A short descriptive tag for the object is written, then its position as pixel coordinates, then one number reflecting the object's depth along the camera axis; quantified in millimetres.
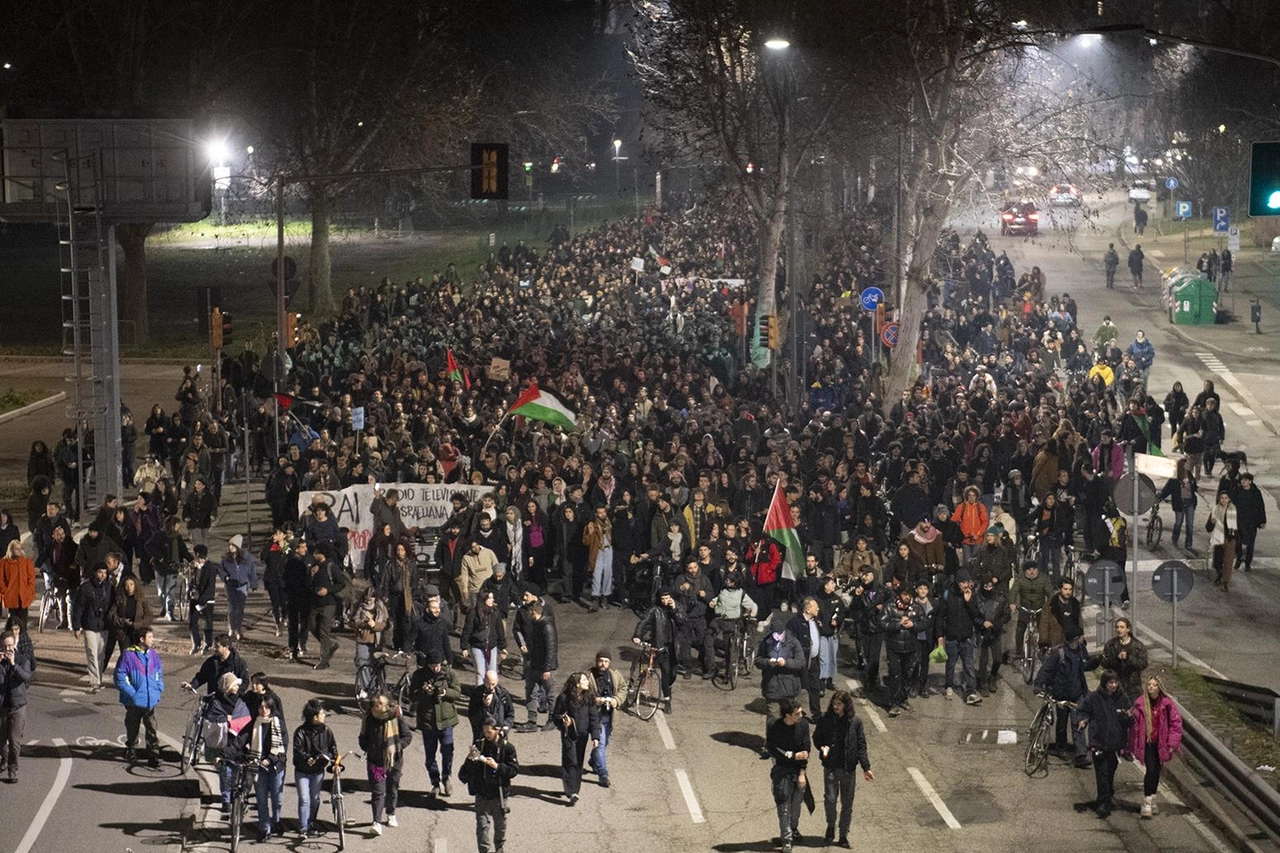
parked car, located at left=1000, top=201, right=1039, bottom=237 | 68438
